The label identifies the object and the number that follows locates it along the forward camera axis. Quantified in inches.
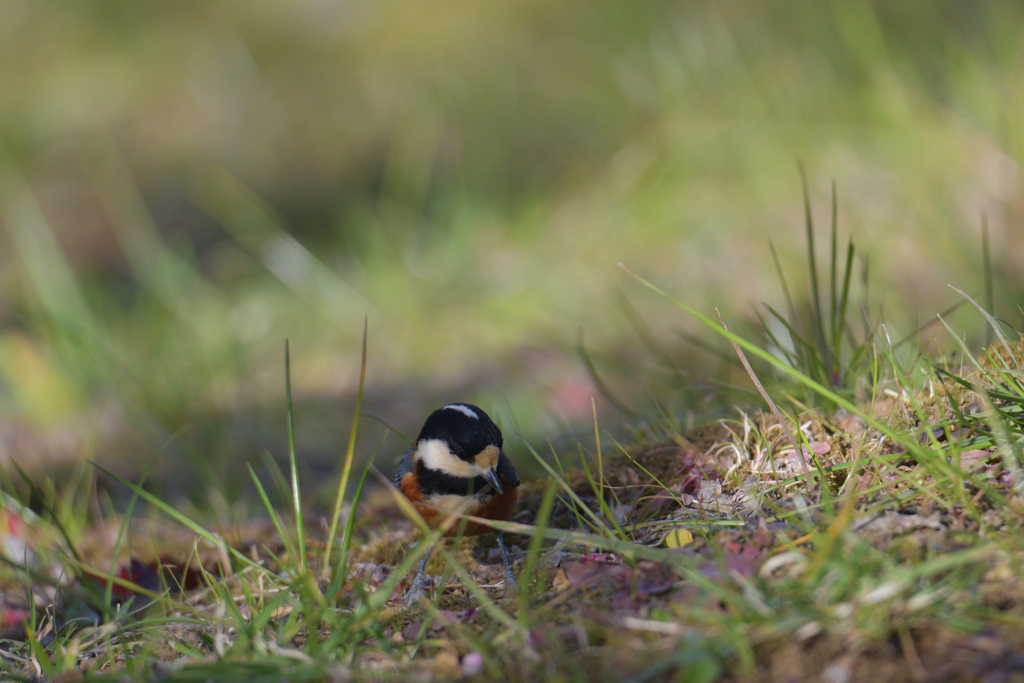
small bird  191.6
